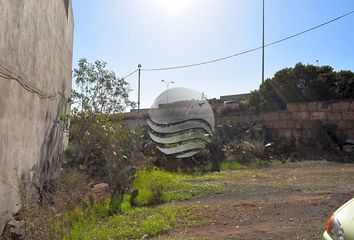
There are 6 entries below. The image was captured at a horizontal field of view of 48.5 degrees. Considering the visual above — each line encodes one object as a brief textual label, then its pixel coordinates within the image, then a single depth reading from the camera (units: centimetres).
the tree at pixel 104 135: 725
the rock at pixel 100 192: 671
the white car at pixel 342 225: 302
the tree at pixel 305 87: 1736
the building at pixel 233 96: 4459
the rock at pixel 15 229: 431
